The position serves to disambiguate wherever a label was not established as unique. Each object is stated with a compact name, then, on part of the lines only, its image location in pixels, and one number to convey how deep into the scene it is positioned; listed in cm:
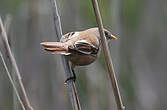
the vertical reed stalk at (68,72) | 461
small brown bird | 500
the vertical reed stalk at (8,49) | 449
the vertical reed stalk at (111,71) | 408
